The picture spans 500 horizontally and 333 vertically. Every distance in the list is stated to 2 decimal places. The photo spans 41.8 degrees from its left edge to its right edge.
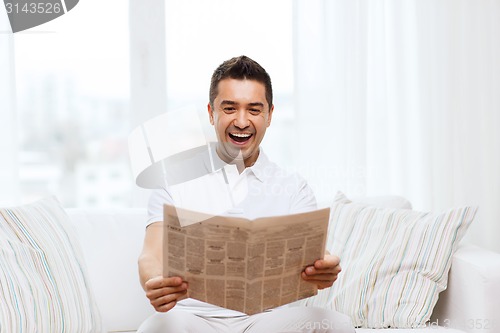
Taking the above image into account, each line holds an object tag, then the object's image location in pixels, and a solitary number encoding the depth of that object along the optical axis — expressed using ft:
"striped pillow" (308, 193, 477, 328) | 6.91
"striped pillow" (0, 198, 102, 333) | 6.09
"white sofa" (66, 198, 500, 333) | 6.59
